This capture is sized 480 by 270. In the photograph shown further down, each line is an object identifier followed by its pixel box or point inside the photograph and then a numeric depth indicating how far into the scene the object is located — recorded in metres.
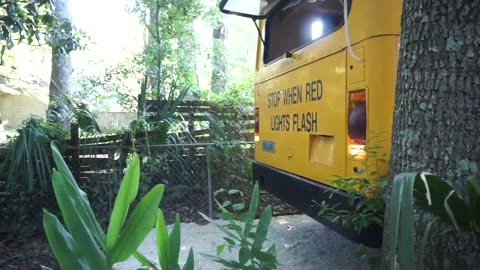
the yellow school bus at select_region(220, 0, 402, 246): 2.66
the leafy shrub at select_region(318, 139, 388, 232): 2.32
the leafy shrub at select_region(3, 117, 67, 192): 4.84
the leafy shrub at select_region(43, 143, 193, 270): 1.17
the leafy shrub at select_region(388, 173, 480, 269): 0.99
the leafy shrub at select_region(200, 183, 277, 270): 1.56
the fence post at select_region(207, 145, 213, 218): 5.70
